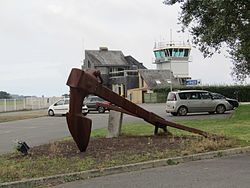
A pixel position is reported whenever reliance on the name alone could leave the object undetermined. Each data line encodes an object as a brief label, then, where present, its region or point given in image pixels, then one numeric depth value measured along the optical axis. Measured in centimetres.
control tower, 9019
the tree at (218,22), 2100
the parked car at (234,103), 3972
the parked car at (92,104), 4262
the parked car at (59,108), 4006
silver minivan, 3097
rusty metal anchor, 1077
